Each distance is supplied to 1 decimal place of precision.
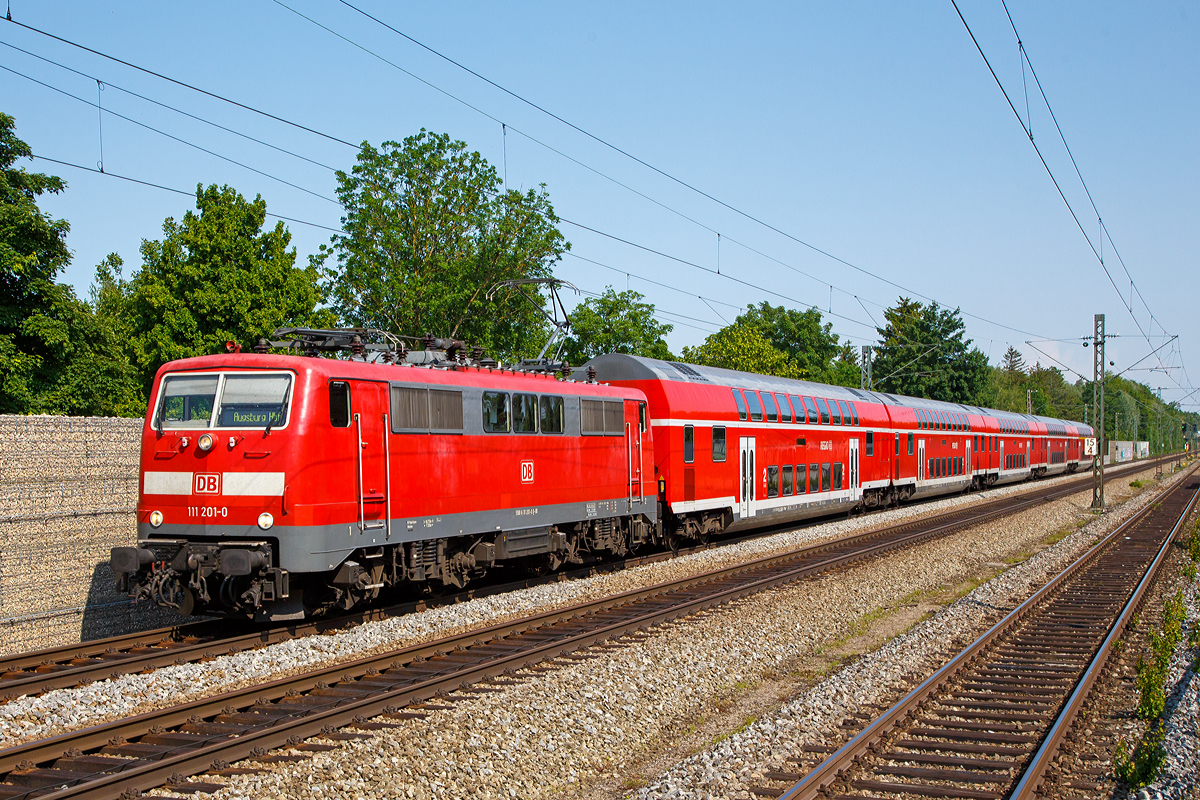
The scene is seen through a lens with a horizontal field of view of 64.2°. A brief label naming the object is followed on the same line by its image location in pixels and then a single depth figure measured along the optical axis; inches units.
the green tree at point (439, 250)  1296.8
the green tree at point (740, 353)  2057.1
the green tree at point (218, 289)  1457.9
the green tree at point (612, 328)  1576.0
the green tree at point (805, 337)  3836.1
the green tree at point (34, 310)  1068.5
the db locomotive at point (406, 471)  459.2
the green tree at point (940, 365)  3590.1
